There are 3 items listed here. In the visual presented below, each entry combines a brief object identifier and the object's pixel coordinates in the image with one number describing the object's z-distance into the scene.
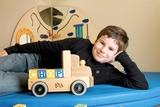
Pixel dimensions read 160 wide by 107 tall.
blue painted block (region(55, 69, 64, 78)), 0.72
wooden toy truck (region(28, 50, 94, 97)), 0.71
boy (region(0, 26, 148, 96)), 0.88
